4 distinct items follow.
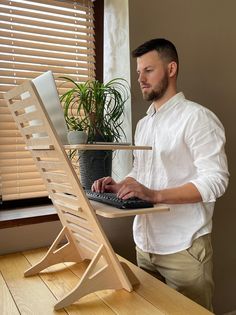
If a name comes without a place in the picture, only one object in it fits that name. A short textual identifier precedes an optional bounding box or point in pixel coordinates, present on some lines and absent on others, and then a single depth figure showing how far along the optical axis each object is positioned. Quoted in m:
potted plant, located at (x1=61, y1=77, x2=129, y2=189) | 1.66
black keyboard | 1.04
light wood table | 1.04
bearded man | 1.23
